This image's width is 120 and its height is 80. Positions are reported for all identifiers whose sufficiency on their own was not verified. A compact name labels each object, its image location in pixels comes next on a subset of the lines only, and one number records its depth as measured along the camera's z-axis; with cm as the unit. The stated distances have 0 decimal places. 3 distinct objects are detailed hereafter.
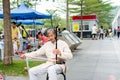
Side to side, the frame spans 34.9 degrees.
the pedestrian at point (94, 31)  1824
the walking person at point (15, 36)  841
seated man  342
